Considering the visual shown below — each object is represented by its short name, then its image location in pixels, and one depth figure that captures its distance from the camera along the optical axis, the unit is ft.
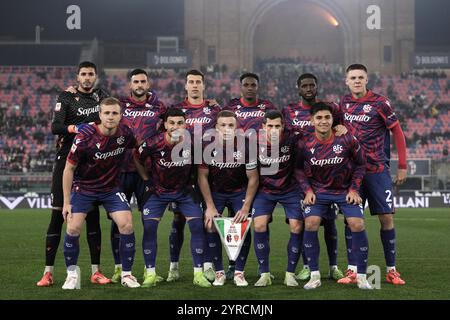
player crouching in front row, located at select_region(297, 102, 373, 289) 24.17
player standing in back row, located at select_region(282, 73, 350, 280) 26.71
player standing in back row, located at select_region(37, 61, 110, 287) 25.22
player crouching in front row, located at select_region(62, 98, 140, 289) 23.88
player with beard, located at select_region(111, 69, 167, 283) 26.32
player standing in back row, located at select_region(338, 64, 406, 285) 25.73
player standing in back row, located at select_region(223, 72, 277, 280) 27.48
